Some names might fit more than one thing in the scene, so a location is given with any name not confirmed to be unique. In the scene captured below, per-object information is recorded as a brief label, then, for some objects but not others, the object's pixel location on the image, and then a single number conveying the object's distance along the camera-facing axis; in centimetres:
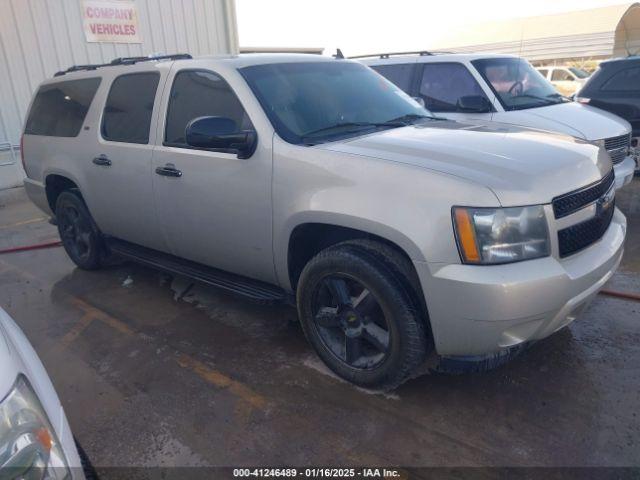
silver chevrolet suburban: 243
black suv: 720
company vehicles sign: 1003
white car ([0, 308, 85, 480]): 136
